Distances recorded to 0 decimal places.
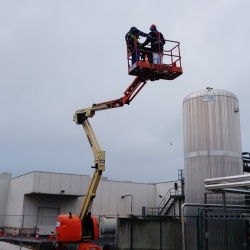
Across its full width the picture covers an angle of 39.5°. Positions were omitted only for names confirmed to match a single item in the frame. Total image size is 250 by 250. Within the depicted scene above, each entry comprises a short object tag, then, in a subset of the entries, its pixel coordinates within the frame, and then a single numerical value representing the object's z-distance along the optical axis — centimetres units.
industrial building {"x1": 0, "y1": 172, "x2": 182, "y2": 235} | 3275
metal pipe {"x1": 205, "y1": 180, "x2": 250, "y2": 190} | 908
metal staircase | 3214
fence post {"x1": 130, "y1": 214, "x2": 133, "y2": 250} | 1867
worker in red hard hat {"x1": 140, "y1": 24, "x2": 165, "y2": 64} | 1387
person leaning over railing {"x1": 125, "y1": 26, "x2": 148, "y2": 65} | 1373
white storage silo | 1762
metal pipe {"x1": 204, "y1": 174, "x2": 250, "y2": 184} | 915
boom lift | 1348
